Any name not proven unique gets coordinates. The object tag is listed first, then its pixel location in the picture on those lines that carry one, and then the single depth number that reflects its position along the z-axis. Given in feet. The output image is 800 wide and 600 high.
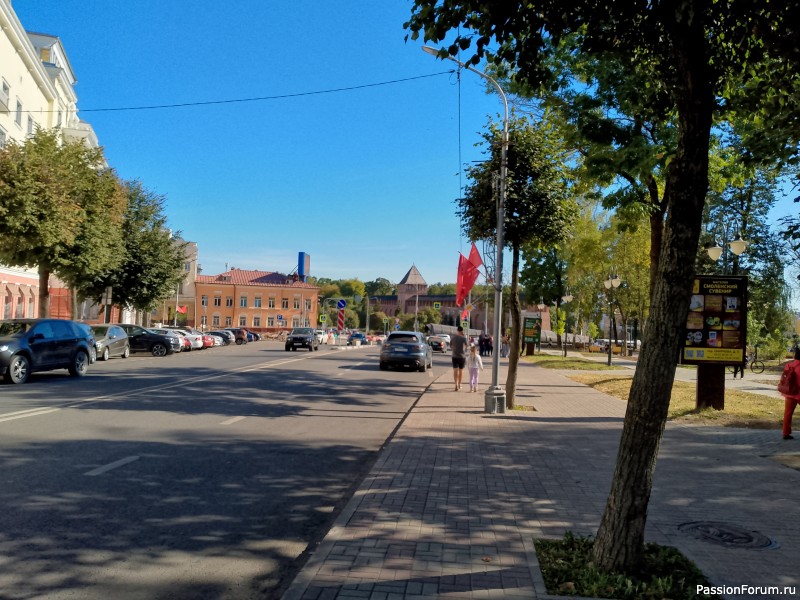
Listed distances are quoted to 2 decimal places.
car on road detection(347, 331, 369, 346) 199.21
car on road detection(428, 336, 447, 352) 177.84
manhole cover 17.04
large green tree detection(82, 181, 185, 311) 123.65
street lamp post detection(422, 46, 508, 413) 44.47
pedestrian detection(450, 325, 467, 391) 61.11
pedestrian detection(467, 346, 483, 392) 58.85
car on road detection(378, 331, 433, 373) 87.30
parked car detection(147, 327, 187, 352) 121.34
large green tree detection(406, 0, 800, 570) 13.99
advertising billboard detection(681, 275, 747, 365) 46.09
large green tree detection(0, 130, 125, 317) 78.48
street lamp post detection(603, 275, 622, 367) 102.63
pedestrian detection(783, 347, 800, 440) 33.40
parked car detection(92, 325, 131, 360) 92.32
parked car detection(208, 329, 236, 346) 192.56
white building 116.67
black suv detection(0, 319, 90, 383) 52.49
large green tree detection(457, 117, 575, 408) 48.24
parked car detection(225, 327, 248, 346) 209.97
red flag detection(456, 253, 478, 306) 66.08
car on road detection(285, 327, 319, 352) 145.18
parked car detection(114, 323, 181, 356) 113.70
